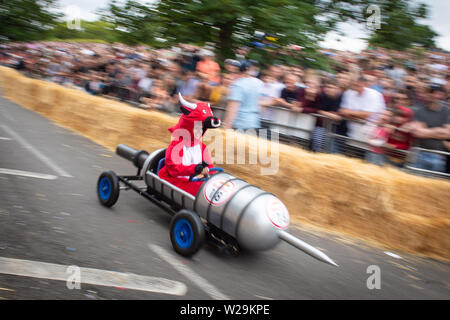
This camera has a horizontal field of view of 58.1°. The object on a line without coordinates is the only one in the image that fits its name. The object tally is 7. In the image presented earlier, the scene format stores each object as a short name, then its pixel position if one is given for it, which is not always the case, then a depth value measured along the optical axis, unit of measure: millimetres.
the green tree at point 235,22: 8477
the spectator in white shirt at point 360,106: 6148
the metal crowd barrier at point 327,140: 5388
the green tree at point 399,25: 12453
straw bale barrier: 4902
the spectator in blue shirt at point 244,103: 6496
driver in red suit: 4820
